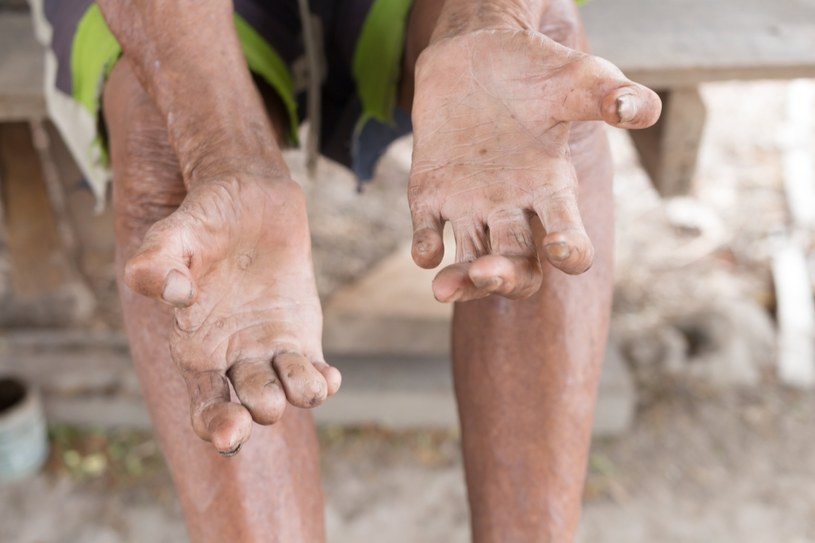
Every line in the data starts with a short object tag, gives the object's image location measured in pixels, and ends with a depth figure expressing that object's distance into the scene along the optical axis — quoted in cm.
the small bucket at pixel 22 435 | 209
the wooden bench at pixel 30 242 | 224
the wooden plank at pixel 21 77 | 188
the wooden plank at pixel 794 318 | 249
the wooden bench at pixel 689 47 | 189
